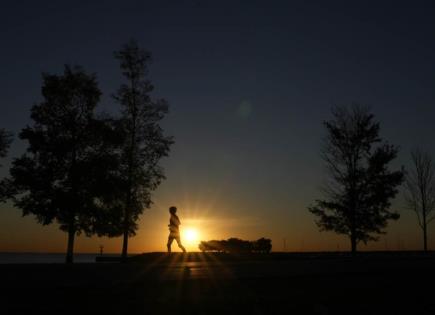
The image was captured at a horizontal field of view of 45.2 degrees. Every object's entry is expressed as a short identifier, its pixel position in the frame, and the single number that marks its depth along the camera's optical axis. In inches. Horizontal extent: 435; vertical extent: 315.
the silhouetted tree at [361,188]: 1657.2
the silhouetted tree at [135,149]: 1338.6
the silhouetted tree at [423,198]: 1949.8
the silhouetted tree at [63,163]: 1219.9
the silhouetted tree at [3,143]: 1302.9
